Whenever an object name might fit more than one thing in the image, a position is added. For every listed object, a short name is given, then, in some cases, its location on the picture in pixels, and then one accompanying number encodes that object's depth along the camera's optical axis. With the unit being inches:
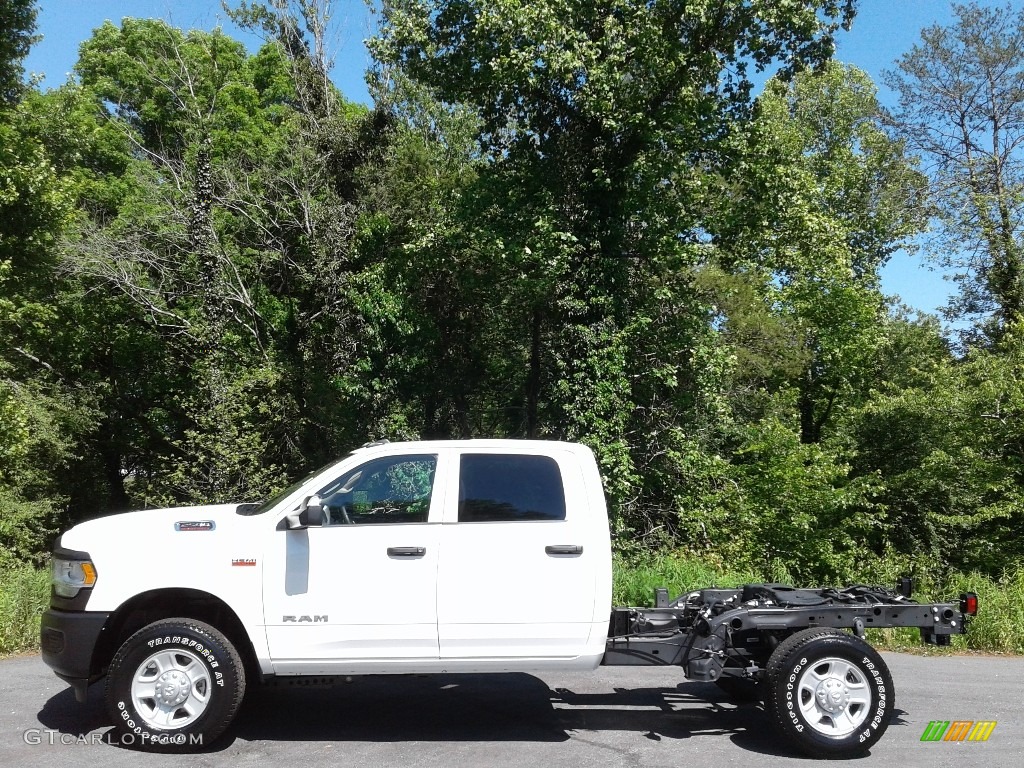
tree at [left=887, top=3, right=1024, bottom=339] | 1073.5
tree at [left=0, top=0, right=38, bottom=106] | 697.6
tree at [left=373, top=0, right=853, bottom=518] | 637.3
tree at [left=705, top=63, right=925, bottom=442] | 711.1
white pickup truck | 225.1
